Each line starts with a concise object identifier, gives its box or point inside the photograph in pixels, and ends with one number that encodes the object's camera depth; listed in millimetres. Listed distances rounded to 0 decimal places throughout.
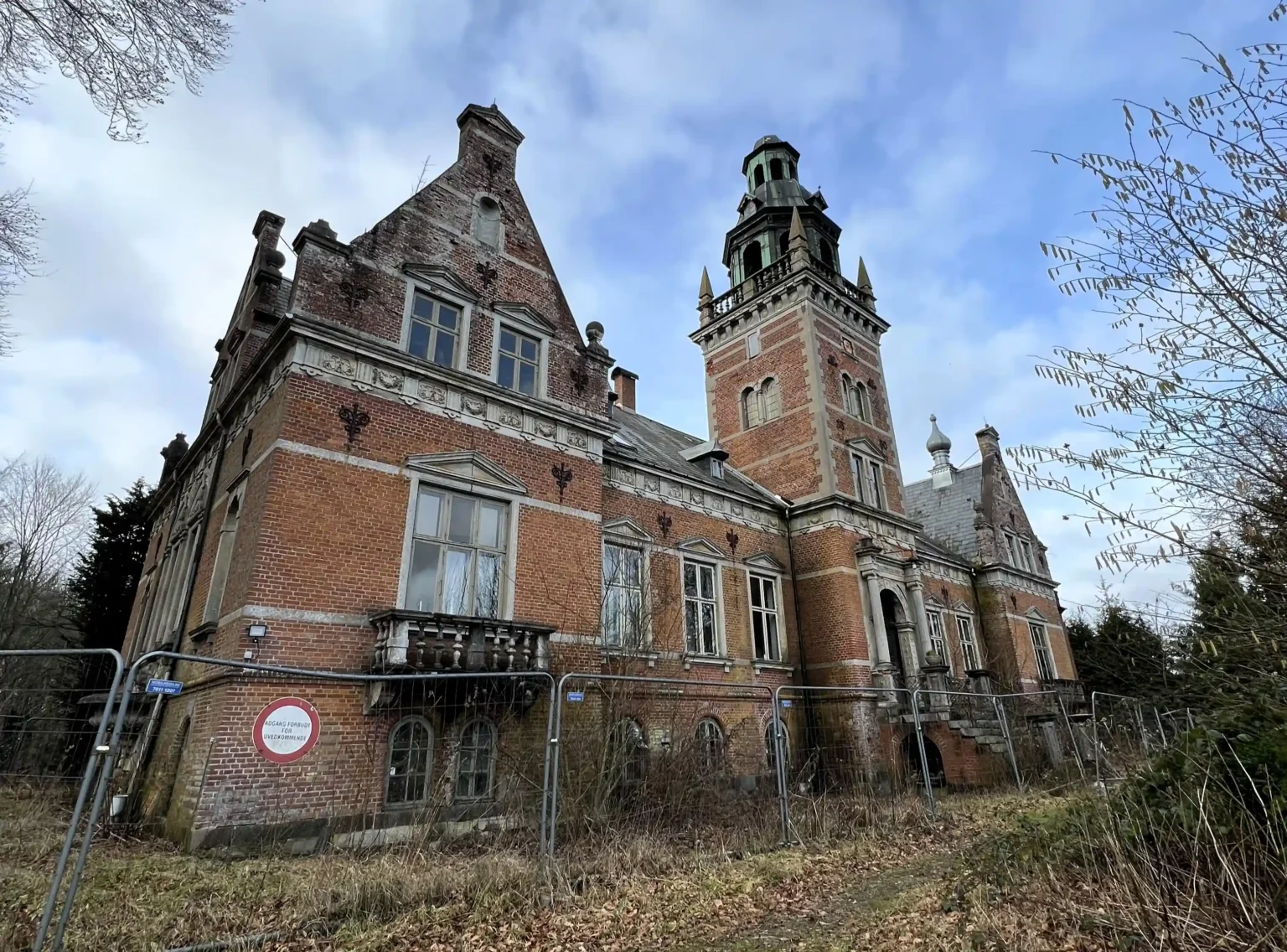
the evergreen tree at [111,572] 22328
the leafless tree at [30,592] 28484
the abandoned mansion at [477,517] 10625
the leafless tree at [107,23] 6984
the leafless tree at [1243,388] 4441
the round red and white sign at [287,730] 6418
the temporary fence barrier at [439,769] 8828
